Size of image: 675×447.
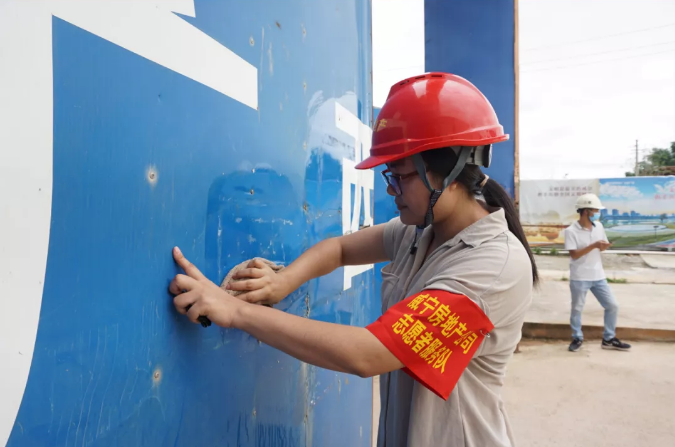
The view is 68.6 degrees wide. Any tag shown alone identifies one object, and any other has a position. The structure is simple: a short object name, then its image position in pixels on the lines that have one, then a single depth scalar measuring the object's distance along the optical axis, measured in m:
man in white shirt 5.18
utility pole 29.90
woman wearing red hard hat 0.99
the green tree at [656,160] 29.45
